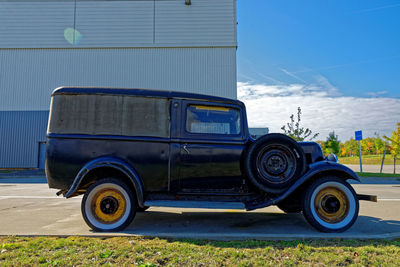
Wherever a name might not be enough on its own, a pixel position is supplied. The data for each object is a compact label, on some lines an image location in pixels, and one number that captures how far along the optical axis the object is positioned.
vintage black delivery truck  3.79
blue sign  15.10
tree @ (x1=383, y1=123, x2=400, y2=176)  18.02
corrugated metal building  20.19
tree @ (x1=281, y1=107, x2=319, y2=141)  18.58
